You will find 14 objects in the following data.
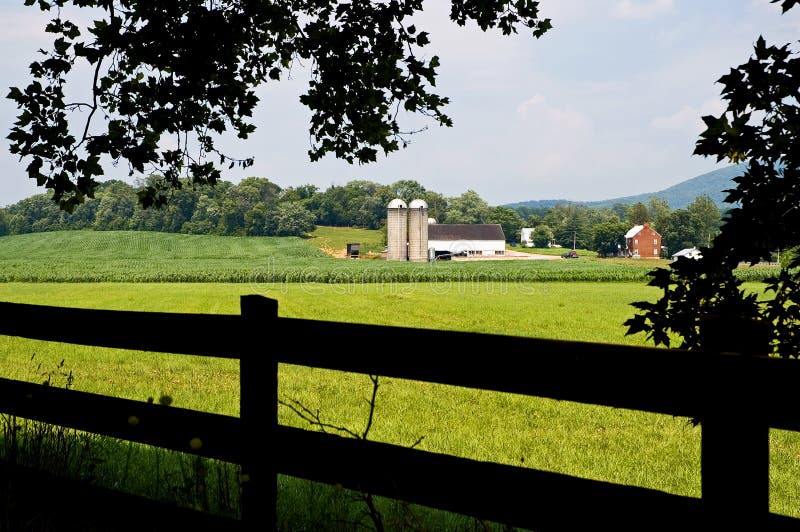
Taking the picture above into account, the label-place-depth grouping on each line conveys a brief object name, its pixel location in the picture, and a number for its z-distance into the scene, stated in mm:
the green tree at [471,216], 195000
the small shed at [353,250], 126875
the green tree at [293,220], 164875
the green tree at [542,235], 197375
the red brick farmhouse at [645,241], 150750
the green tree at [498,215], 198125
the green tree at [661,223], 168750
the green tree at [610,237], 164250
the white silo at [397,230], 104206
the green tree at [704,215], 166625
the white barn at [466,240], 123938
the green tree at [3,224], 168750
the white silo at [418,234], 106000
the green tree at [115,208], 172500
